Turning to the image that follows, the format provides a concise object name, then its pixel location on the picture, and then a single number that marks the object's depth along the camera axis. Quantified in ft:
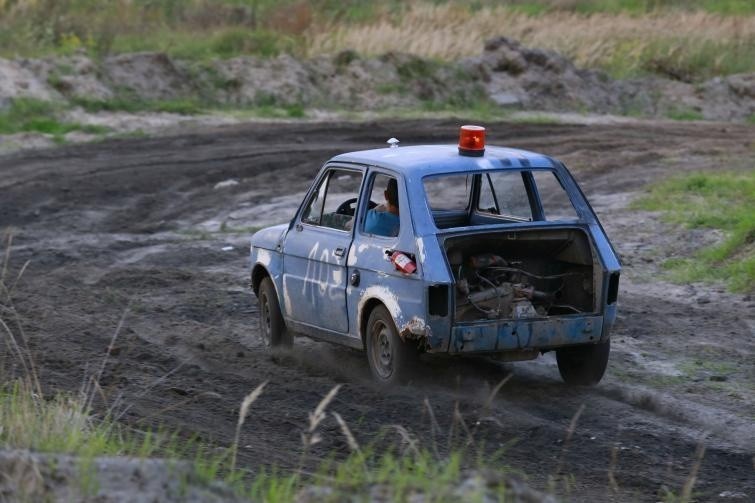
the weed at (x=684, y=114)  211.41
